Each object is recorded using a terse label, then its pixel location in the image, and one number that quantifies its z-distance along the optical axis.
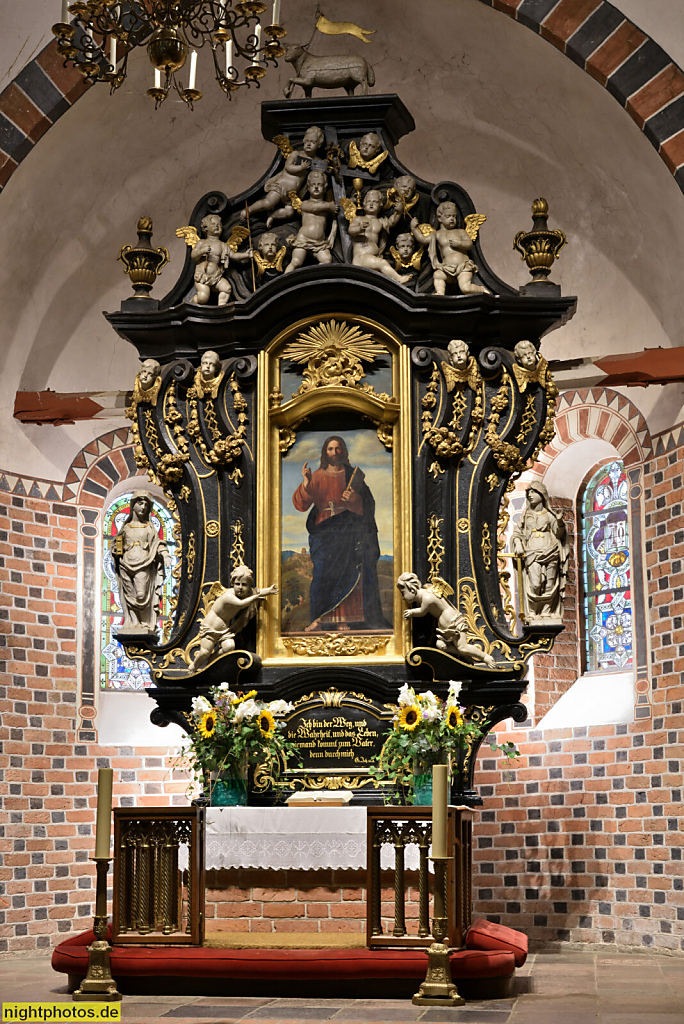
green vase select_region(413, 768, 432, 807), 9.27
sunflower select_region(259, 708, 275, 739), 9.58
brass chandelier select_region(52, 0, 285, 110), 6.62
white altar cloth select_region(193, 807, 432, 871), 8.70
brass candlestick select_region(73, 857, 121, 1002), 7.72
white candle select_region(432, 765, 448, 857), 7.44
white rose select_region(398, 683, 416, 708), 9.38
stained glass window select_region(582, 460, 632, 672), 12.45
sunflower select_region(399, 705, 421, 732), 9.27
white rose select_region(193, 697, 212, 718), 9.57
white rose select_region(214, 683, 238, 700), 9.67
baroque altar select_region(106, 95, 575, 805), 10.27
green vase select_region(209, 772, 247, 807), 9.59
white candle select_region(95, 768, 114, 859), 7.77
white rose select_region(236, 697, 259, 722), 9.52
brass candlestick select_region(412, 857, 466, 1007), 7.45
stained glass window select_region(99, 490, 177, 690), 13.01
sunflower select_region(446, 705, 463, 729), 9.43
